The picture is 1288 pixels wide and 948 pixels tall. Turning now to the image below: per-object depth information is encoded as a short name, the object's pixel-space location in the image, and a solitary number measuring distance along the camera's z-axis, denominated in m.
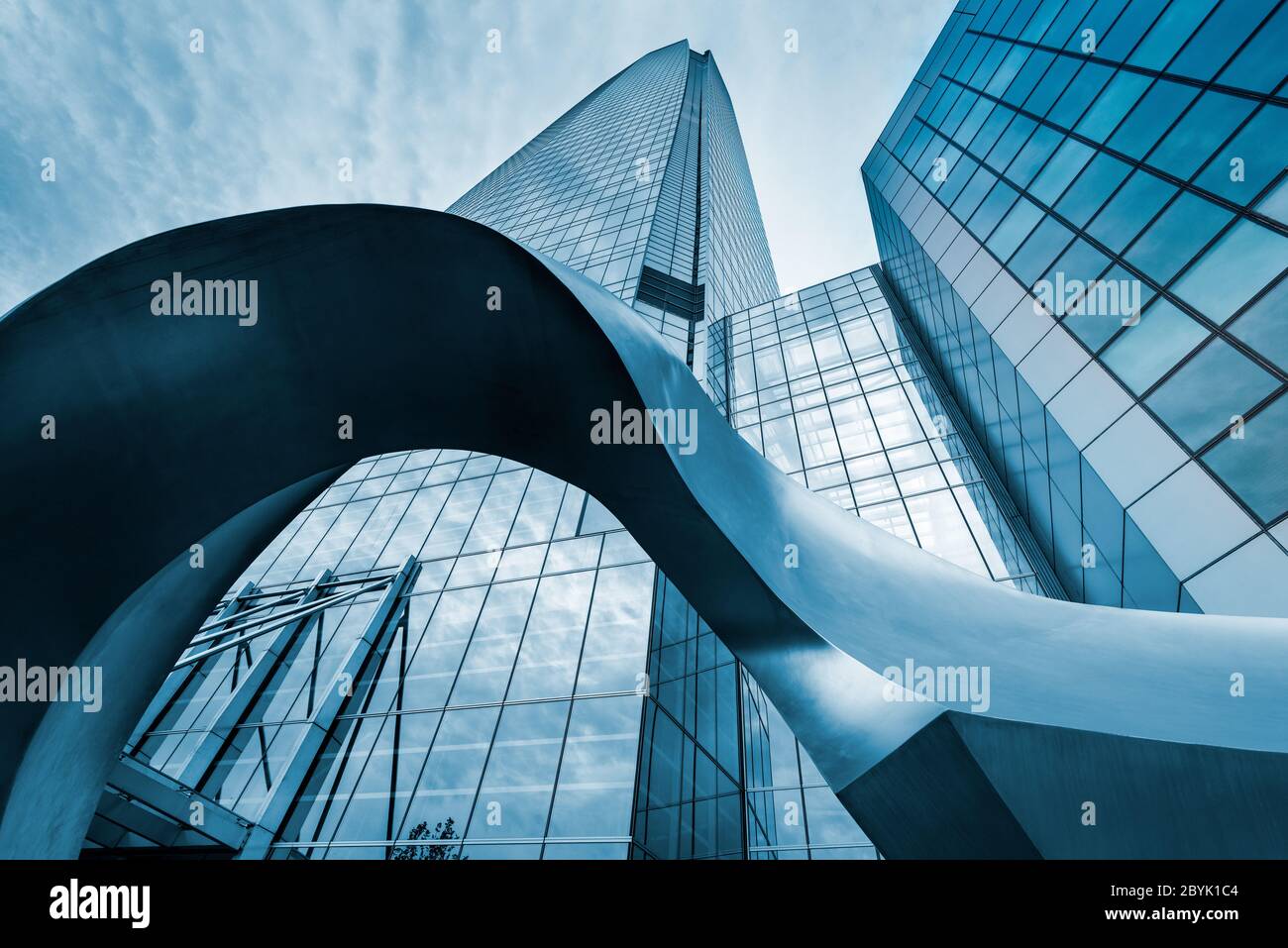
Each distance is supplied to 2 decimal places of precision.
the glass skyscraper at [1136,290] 9.46
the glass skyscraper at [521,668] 12.25
